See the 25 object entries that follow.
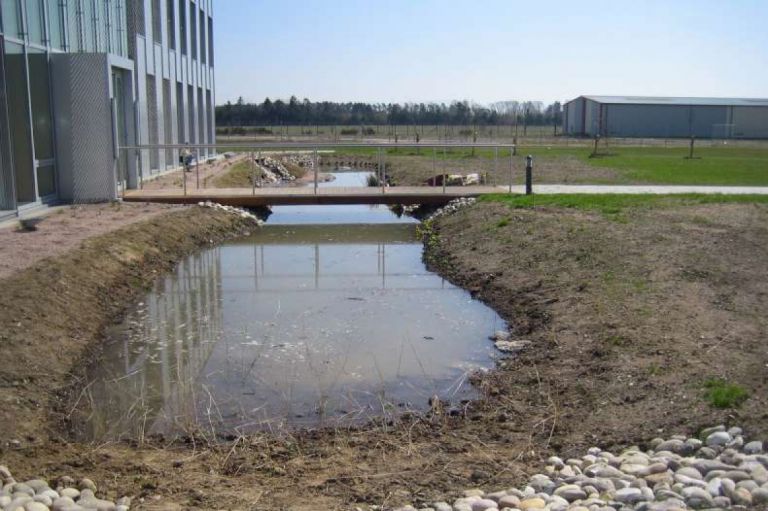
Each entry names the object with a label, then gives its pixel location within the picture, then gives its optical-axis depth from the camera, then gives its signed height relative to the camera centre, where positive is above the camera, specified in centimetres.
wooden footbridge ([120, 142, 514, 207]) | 1811 -153
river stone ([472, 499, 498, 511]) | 445 -210
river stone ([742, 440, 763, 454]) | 487 -195
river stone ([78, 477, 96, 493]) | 489 -220
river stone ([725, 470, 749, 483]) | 446 -194
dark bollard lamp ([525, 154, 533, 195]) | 1831 -106
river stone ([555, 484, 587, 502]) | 452 -207
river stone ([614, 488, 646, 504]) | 436 -201
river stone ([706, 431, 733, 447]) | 506 -197
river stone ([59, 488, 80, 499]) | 474 -218
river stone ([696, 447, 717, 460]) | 494 -201
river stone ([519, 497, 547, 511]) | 439 -207
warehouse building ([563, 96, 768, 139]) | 6481 +94
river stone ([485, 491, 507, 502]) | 462 -213
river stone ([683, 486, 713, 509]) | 419 -195
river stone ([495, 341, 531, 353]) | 859 -236
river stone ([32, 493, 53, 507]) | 459 -214
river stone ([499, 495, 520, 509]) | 448 -210
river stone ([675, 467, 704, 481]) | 461 -200
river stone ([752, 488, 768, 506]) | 415 -191
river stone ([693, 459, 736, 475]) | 467 -198
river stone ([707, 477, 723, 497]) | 430 -195
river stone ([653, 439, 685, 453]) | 512 -204
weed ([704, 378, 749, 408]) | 563 -190
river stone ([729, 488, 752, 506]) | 416 -192
